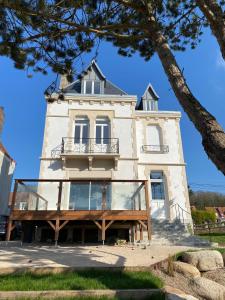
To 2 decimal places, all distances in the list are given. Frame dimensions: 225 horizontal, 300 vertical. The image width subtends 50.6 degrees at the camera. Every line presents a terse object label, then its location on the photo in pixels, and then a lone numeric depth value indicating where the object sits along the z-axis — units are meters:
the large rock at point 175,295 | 2.79
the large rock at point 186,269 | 4.11
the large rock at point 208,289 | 3.31
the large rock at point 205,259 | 4.59
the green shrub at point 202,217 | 21.97
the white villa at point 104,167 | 8.61
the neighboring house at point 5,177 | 14.94
